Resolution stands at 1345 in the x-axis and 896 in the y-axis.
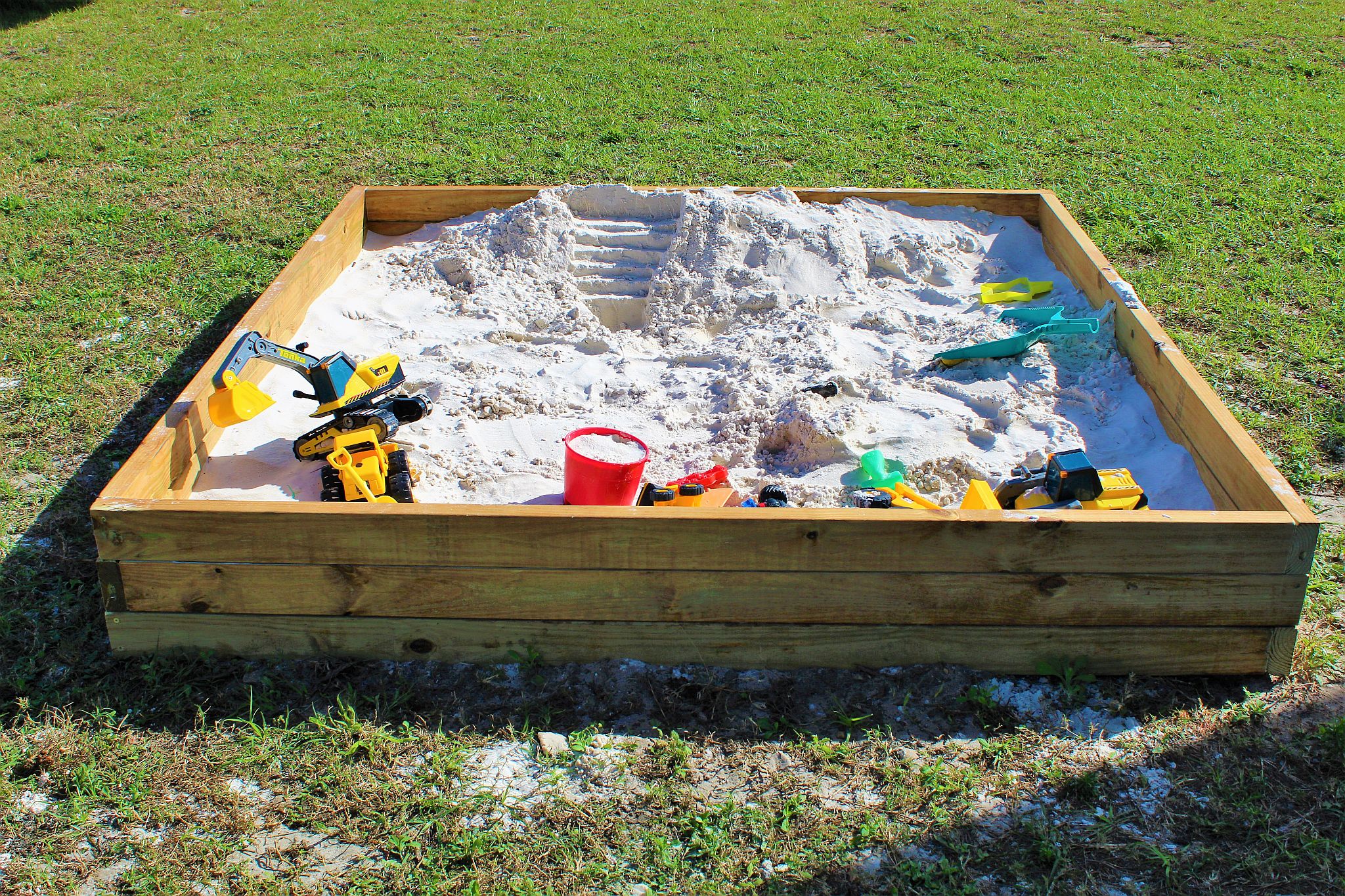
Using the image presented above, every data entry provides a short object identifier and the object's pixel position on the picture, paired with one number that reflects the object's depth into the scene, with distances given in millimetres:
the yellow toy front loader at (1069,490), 2416
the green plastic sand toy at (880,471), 2729
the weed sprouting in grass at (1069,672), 2322
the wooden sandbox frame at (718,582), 2205
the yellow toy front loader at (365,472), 2529
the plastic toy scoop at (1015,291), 3768
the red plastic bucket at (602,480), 2559
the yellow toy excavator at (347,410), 2590
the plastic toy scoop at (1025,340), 3275
